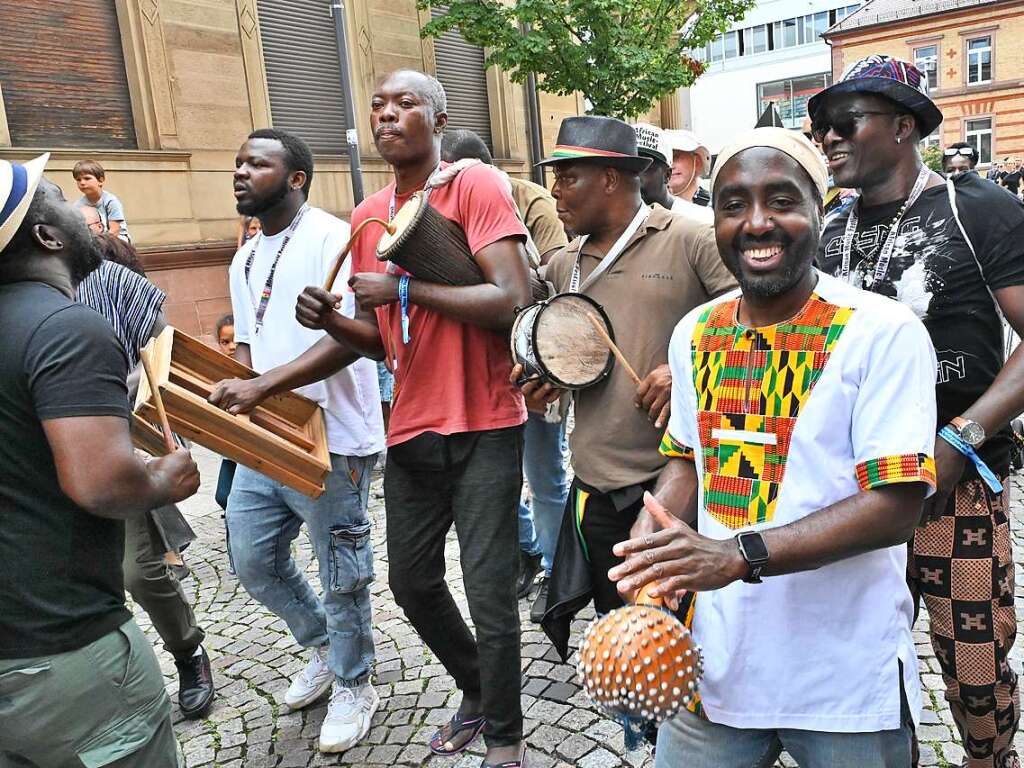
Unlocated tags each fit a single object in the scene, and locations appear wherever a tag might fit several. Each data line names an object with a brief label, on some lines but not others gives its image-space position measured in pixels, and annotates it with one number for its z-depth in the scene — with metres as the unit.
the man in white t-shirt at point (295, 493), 3.25
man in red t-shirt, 2.78
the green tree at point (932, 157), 33.41
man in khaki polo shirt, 2.69
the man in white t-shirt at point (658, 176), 3.78
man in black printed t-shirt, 2.31
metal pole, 9.39
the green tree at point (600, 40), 12.59
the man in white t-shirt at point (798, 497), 1.54
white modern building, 52.62
